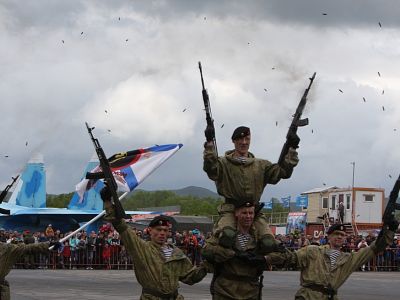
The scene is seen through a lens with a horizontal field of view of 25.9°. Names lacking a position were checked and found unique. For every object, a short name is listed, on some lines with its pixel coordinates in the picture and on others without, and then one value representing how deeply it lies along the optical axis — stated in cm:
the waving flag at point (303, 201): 7160
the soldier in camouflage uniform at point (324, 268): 1070
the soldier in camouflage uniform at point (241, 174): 977
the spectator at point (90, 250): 3841
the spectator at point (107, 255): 3838
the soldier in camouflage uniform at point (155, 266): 952
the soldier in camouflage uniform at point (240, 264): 955
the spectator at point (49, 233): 3664
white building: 5916
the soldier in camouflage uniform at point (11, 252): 1123
